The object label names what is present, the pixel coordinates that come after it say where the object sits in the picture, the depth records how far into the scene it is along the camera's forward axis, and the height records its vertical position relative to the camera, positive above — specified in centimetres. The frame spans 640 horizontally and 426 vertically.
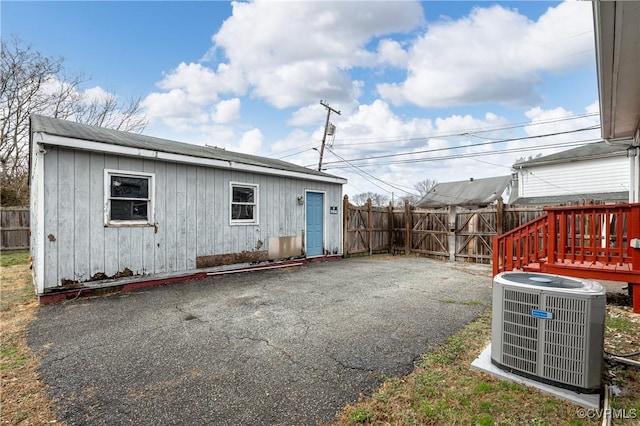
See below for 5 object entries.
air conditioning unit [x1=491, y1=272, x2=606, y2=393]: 222 -94
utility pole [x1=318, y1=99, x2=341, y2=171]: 1792 +502
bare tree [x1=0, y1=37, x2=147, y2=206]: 1430 +564
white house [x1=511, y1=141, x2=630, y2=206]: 1316 +155
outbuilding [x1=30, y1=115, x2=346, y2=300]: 511 -11
